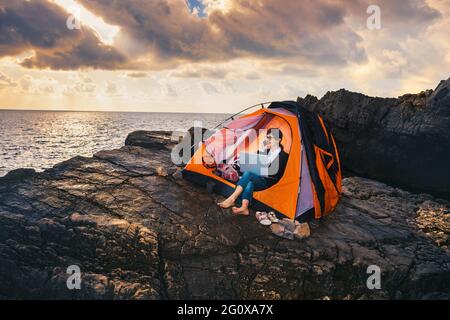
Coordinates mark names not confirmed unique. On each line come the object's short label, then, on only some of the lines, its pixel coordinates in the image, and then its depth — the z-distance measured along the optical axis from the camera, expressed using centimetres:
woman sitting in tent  734
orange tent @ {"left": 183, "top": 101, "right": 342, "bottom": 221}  741
